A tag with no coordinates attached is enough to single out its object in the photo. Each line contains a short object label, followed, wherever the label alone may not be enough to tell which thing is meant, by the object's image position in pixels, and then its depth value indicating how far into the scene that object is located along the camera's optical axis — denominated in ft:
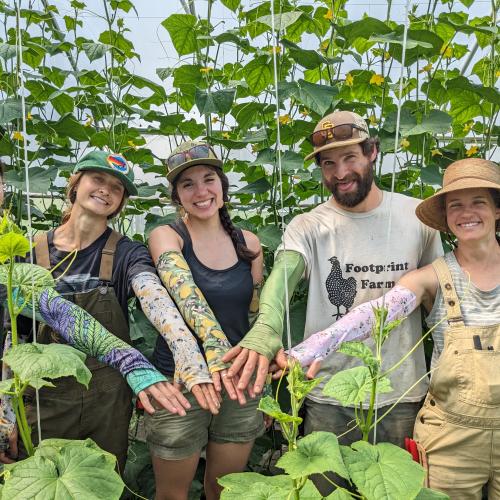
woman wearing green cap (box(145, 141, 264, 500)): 5.44
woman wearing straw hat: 4.93
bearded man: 5.59
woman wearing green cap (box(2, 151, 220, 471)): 5.18
